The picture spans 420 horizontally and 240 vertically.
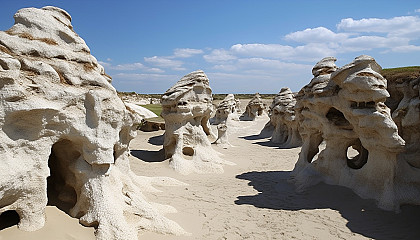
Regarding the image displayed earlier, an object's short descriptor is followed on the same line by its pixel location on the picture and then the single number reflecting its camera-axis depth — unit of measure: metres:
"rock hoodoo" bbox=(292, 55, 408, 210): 8.04
